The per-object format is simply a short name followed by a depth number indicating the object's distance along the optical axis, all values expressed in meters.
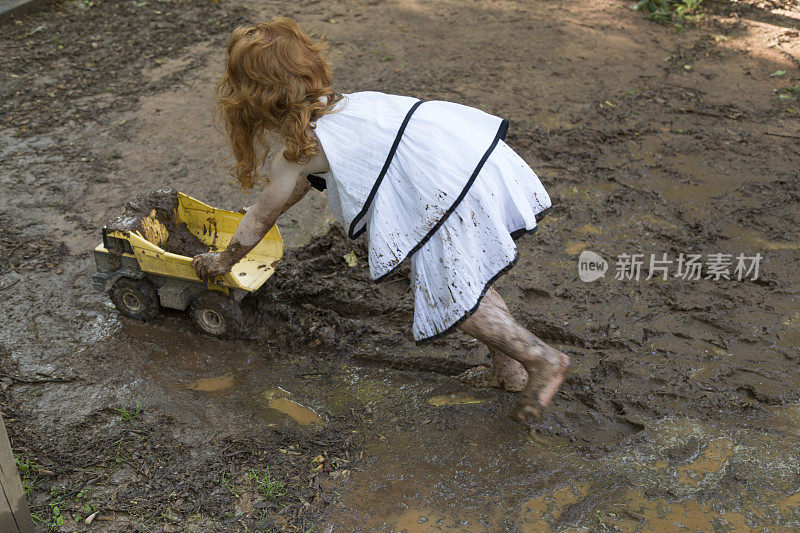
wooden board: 2.32
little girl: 2.57
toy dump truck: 3.54
